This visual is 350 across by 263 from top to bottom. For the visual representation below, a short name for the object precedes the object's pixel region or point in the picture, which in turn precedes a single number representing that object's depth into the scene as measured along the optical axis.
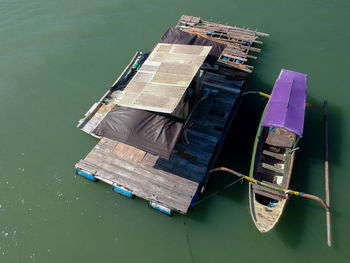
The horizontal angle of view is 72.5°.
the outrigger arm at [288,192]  12.73
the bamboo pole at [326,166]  13.00
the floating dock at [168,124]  13.30
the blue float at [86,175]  15.23
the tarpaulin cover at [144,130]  12.99
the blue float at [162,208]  13.74
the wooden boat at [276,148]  13.03
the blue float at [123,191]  14.44
